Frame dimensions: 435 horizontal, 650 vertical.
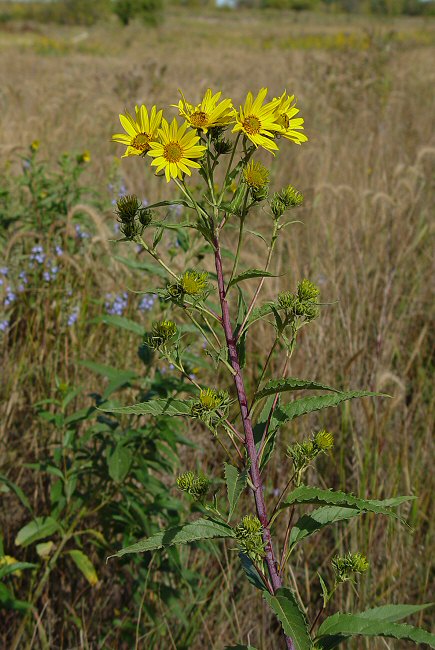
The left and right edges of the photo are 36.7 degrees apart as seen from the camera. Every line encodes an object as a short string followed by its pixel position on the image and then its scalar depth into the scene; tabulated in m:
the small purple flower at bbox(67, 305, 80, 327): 2.41
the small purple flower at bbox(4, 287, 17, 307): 2.40
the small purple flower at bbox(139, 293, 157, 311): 2.44
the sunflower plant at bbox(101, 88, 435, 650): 1.00
